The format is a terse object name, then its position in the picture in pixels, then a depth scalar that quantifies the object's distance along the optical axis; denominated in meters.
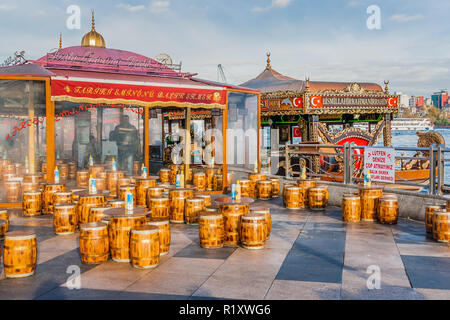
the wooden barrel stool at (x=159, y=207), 11.51
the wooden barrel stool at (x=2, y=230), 9.63
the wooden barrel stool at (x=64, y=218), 10.48
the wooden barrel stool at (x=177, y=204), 12.00
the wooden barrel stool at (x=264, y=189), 16.20
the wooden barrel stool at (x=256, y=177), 16.66
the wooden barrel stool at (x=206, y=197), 12.32
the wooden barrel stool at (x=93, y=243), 8.04
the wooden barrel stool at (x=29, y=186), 13.81
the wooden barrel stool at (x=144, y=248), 7.66
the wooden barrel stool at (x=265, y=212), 9.68
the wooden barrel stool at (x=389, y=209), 11.59
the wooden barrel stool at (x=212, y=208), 10.19
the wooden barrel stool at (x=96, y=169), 17.96
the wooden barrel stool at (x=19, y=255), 7.27
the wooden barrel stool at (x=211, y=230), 9.17
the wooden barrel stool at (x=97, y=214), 10.20
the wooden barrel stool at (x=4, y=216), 9.95
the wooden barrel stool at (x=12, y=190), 14.08
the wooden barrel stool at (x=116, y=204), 10.64
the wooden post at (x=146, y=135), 17.31
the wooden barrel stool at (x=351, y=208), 12.00
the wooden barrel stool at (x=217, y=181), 17.48
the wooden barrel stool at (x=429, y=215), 10.16
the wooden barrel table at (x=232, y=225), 9.52
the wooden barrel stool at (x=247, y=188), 15.84
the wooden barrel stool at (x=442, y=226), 9.46
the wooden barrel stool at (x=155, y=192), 12.71
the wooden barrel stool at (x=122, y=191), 13.46
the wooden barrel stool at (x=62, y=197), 12.01
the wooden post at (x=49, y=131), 13.91
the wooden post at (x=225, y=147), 17.14
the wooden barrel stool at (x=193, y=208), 11.52
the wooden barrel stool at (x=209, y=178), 17.50
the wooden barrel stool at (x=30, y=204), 12.87
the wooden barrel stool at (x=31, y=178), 14.69
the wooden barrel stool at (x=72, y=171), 21.03
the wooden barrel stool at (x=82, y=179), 17.88
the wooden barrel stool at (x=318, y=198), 14.05
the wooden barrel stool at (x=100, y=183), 15.53
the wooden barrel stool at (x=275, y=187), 16.69
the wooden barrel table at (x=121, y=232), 8.22
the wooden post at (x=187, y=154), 17.31
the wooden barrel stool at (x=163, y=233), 8.55
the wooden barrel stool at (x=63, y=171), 19.76
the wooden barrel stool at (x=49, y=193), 12.99
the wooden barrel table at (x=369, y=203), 12.16
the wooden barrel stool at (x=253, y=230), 9.00
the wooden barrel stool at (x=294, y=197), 14.27
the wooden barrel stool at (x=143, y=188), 14.05
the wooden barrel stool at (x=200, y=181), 17.14
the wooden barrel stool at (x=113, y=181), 16.00
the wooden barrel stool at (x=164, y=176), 18.77
